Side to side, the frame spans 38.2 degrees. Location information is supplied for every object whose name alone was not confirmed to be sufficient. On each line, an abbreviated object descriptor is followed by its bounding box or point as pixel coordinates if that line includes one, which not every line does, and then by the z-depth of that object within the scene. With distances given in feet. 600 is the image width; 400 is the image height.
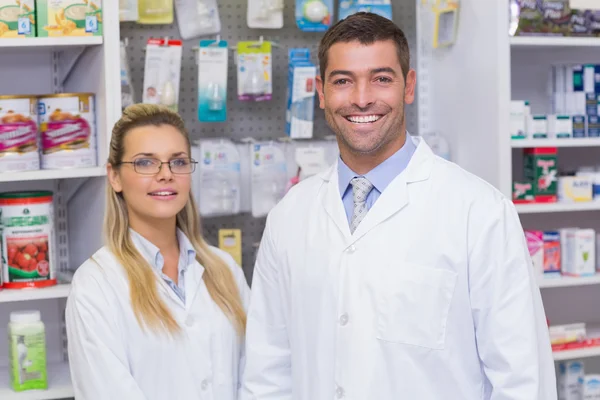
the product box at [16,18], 9.43
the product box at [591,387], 12.32
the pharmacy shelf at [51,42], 9.39
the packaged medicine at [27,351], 9.44
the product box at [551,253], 11.82
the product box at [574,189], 11.80
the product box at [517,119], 11.30
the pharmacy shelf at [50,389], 9.65
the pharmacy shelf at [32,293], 9.55
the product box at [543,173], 11.66
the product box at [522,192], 11.53
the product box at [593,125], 11.89
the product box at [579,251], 11.82
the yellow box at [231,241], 11.23
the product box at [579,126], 11.78
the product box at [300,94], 11.35
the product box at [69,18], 9.55
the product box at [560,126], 11.64
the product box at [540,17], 11.16
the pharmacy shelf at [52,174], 9.52
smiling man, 6.47
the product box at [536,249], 11.68
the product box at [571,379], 12.50
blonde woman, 7.83
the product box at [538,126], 11.46
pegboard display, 11.48
